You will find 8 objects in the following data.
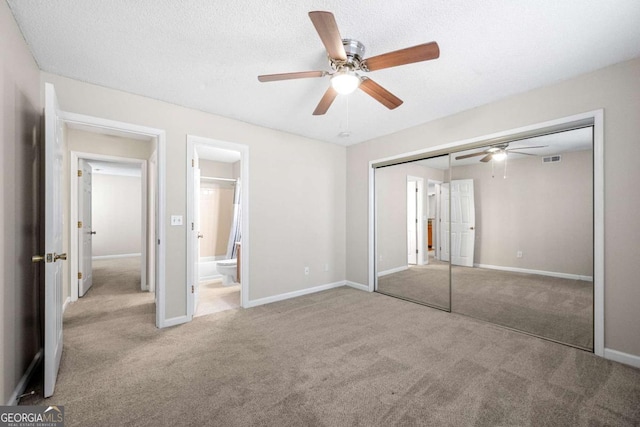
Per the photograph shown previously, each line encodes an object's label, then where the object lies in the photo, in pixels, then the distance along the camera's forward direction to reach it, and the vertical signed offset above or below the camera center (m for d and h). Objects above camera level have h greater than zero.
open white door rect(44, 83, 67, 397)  1.67 -0.22
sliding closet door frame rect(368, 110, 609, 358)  2.24 +0.36
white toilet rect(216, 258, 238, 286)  4.52 -1.00
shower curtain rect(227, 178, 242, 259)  5.42 -0.44
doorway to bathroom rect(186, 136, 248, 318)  3.07 -0.23
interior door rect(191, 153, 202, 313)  3.10 -0.23
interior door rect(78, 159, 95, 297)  3.81 -0.28
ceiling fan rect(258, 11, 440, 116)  1.42 +0.99
